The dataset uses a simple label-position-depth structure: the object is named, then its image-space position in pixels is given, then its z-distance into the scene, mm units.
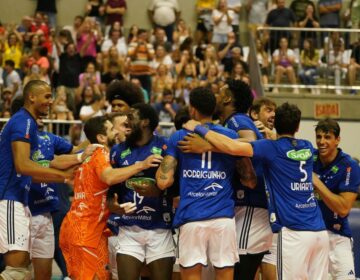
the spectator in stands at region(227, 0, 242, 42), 24688
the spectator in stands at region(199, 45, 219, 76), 21984
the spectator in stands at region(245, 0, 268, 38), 25094
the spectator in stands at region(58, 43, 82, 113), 21703
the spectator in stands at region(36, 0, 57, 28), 25172
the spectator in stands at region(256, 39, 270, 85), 21531
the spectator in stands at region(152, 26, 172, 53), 23500
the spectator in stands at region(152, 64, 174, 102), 21086
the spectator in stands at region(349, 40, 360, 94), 21203
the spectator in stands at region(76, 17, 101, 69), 22678
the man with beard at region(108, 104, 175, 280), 9688
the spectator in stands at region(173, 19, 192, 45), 23969
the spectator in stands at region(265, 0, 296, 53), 23562
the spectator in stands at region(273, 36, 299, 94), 21547
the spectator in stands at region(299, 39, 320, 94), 21672
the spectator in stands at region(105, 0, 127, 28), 24844
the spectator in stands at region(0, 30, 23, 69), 22438
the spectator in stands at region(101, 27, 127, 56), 23156
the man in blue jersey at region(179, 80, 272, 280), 9969
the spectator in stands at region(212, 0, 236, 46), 24047
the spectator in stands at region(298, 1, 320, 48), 23828
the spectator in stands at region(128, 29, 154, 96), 21641
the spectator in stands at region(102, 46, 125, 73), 21523
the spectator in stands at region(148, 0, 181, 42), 24969
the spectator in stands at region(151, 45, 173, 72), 22448
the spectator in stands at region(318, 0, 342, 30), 24517
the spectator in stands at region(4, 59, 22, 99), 20547
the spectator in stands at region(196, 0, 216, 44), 24203
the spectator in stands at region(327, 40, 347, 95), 21422
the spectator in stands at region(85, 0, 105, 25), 24953
